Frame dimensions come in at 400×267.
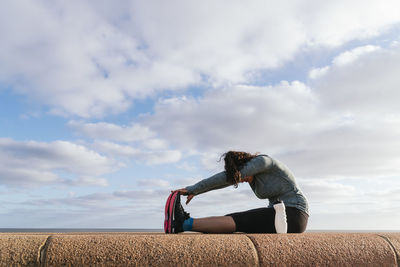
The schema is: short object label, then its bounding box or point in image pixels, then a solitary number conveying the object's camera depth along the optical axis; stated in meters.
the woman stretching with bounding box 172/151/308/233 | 4.20
